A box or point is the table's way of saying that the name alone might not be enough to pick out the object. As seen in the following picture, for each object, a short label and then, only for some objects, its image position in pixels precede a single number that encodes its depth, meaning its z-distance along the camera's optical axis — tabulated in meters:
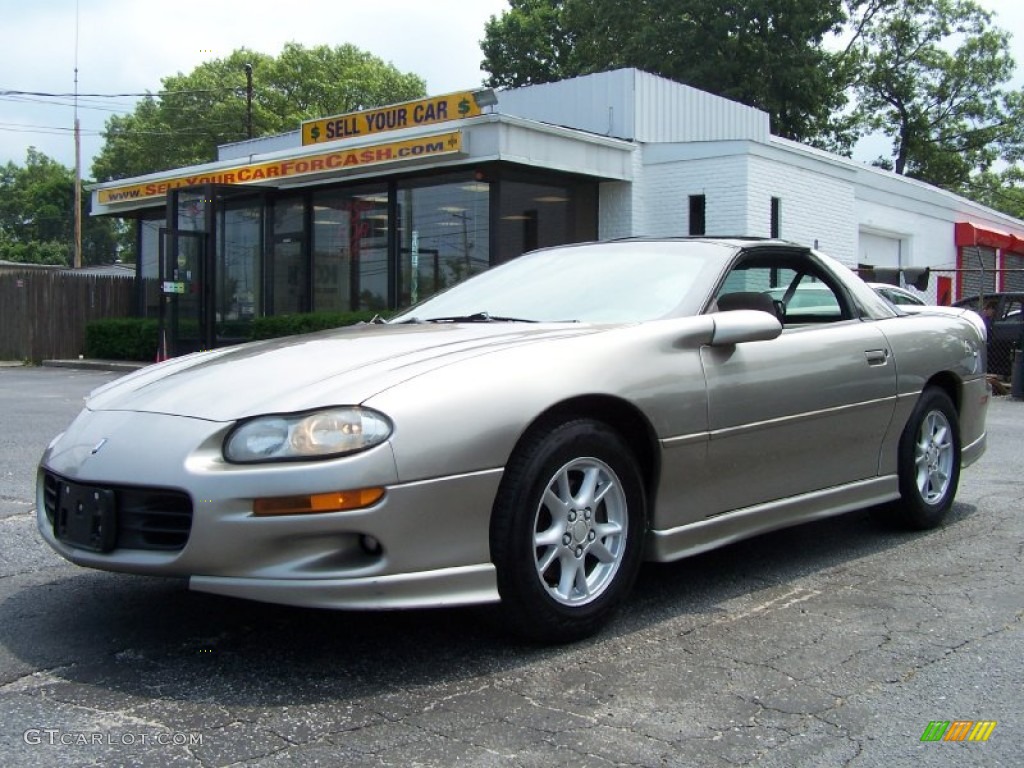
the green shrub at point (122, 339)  20.03
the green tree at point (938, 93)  41.69
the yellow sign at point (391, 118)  15.76
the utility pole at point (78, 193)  47.41
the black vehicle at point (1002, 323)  15.57
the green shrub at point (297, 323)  16.38
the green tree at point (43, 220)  85.00
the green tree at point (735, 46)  34.69
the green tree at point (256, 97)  51.72
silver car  3.05
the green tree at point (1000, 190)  48.51
